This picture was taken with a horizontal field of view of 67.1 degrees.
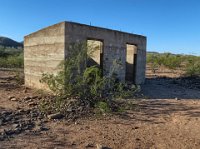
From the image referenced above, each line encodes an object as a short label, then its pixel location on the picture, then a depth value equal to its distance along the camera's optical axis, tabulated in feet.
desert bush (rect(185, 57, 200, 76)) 35.68
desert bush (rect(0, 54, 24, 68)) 43.29
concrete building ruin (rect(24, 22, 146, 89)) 18.74
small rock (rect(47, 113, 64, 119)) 13.18
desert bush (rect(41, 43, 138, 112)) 15.15
